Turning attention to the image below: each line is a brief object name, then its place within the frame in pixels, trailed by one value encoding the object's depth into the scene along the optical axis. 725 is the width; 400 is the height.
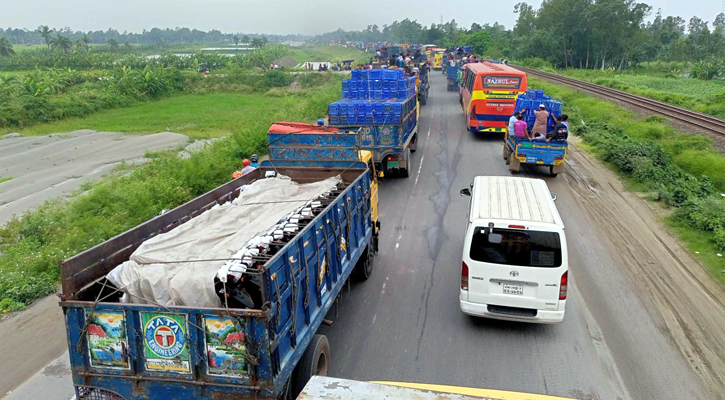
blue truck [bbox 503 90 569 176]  14.94
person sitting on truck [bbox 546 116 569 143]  14.91
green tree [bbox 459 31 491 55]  84.25
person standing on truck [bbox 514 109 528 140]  15.31
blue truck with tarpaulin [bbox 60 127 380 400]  4.29
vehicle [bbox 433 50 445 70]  63.28
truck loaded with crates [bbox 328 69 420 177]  14.39
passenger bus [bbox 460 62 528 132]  20.33
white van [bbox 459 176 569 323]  6.58
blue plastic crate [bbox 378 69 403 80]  19.10
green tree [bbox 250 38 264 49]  128.12
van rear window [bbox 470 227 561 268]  6.56
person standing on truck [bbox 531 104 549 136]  15.34
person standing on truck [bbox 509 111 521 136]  15.83
